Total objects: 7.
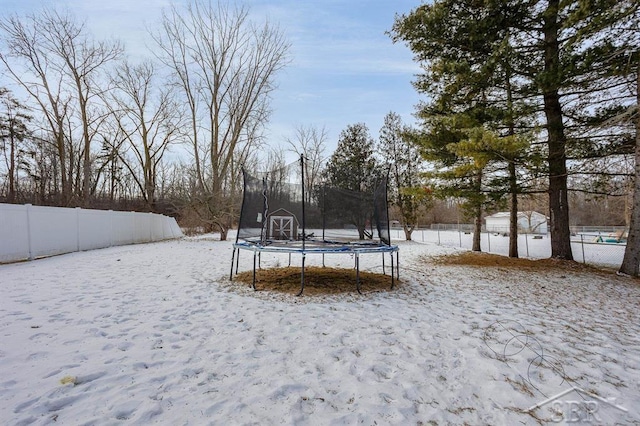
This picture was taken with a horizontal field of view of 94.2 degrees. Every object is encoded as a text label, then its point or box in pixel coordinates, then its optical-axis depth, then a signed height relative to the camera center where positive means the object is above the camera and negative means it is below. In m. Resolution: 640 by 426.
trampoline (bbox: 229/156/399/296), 5.90 +0.05
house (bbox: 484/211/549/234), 38.25 -1.68
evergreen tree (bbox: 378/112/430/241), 18.30 +3.05
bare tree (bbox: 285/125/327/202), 27.08 +7.19
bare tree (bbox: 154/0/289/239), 15.91 +6.96
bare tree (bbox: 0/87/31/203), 17.88 +5.84
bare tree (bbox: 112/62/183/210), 18.41 +6.84
